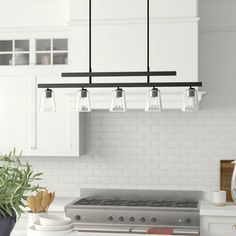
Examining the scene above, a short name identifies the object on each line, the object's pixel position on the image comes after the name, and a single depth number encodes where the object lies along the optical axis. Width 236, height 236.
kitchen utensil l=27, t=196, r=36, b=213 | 2.99
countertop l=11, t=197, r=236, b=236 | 4.88
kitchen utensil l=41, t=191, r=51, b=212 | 3.01
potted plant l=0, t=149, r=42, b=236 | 2.59
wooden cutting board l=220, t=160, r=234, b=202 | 5.46
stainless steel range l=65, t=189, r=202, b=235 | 4.89
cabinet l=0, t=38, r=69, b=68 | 5.46
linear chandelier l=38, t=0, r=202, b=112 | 3.30
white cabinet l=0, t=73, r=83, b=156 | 5.36
